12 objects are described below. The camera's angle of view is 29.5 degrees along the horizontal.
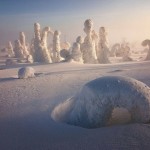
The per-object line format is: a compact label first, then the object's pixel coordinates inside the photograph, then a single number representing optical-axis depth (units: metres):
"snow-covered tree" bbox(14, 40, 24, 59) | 38.41
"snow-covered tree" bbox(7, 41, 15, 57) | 51.06
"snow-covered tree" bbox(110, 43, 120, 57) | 40.32
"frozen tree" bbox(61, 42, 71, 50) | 40.71
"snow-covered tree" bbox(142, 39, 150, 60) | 25.75
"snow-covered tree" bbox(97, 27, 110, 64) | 27.12
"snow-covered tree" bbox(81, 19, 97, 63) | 25.05
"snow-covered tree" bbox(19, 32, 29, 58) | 40.45
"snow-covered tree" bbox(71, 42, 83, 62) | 22.65
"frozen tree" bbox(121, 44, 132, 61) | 35.65
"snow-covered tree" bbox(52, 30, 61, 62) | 29.72
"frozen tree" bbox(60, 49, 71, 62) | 22.59
